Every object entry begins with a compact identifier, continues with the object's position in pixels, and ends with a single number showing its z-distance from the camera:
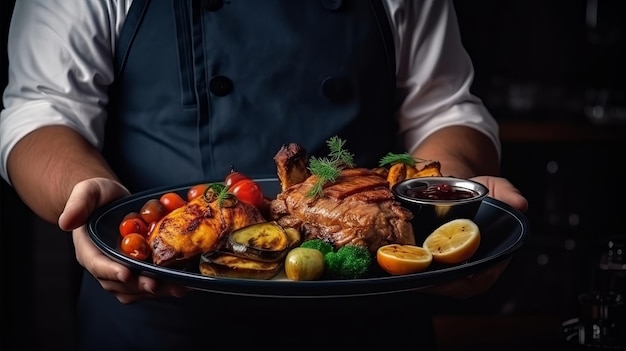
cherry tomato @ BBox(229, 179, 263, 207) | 1.57
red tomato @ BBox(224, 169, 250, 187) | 1.61
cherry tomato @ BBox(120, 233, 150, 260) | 1.41
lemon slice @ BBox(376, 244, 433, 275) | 1.32
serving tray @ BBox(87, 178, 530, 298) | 1.20
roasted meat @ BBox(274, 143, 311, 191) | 1.61
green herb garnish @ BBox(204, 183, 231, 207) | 1.49
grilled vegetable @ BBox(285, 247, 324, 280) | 1.31
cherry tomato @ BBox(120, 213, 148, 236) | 1.48
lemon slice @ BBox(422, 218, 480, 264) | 1.38
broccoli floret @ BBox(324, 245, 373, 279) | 1.35
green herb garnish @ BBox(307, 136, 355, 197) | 1.56
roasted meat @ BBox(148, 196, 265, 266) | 1.39
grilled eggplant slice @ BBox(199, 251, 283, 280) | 1.29
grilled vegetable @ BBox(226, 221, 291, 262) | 1.33
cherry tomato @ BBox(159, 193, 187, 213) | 1.61
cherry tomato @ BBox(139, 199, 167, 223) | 1.54
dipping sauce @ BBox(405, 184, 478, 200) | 1.53
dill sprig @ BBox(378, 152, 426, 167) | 1.68
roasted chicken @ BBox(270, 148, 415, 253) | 1.48
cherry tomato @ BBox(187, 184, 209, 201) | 1.65
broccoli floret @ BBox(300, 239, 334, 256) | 1.42
